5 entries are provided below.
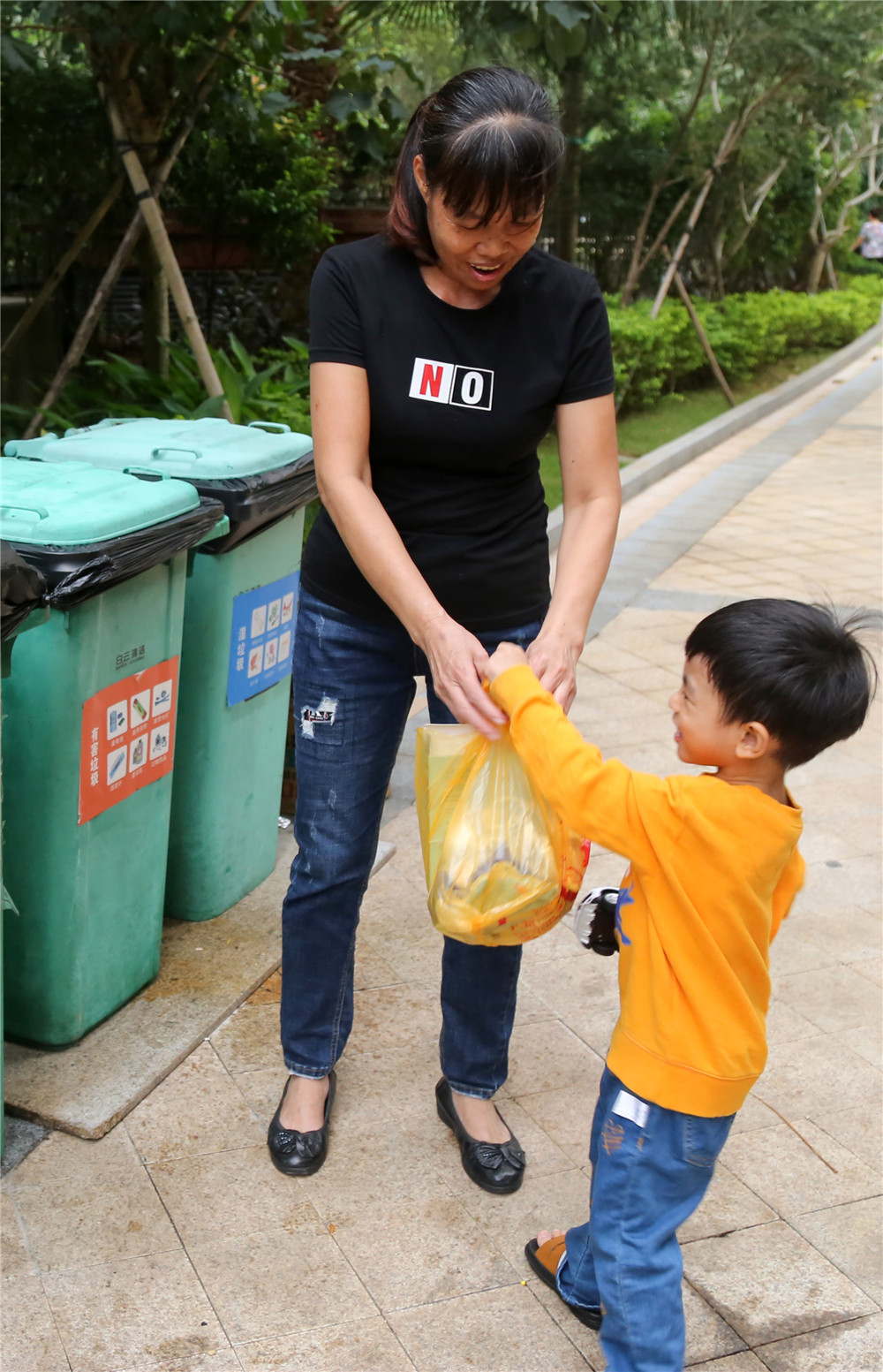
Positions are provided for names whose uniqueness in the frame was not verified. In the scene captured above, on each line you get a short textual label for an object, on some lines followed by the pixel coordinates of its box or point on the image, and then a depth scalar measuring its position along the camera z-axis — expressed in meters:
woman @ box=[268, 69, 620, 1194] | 1.85
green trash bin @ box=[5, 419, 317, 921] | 2.88
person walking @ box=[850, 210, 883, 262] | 22.80
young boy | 1.64
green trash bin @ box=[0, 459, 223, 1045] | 2.36
